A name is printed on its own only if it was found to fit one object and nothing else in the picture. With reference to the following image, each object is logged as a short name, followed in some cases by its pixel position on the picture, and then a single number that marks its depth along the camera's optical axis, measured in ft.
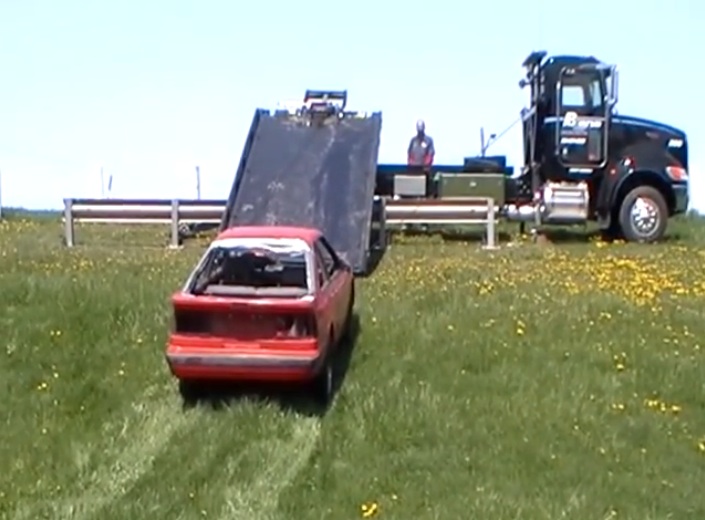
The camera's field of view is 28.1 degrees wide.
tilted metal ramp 66.28
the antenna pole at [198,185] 125.49
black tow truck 80.74
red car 38.52
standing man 94.43
